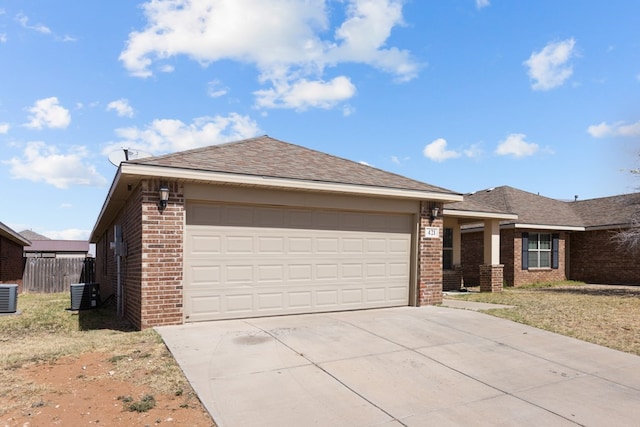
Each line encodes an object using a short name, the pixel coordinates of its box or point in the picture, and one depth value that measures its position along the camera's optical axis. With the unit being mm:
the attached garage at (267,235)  8492
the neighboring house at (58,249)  35938
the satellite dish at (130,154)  11406
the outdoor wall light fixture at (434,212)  11375
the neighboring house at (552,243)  19922
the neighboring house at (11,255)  20406
